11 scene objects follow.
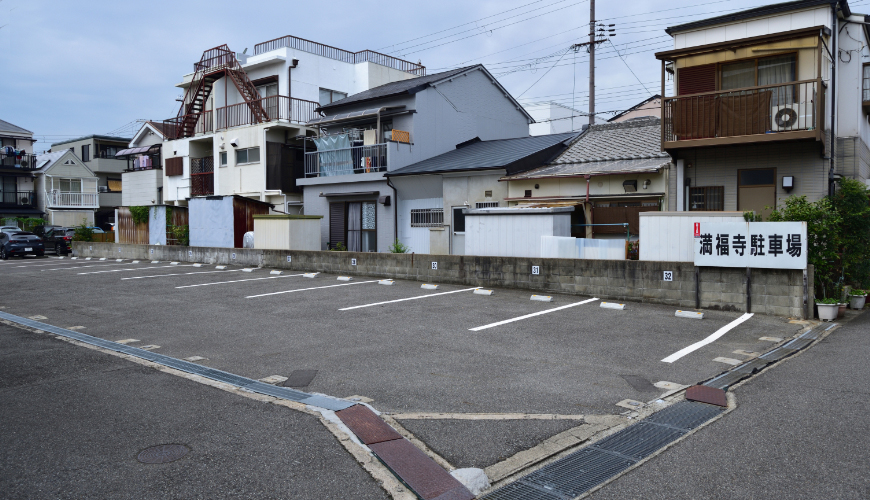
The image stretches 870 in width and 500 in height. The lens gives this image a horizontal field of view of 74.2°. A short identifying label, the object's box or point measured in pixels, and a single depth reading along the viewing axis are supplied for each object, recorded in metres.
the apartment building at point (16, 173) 43.44
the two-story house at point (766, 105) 12.71
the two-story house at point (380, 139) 21.73
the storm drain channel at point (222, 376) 5.36
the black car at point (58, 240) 29.44
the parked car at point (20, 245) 27.38
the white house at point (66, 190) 43.72
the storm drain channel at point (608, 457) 3.73
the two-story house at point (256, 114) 27.05
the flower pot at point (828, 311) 9.66
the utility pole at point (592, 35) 28.50
